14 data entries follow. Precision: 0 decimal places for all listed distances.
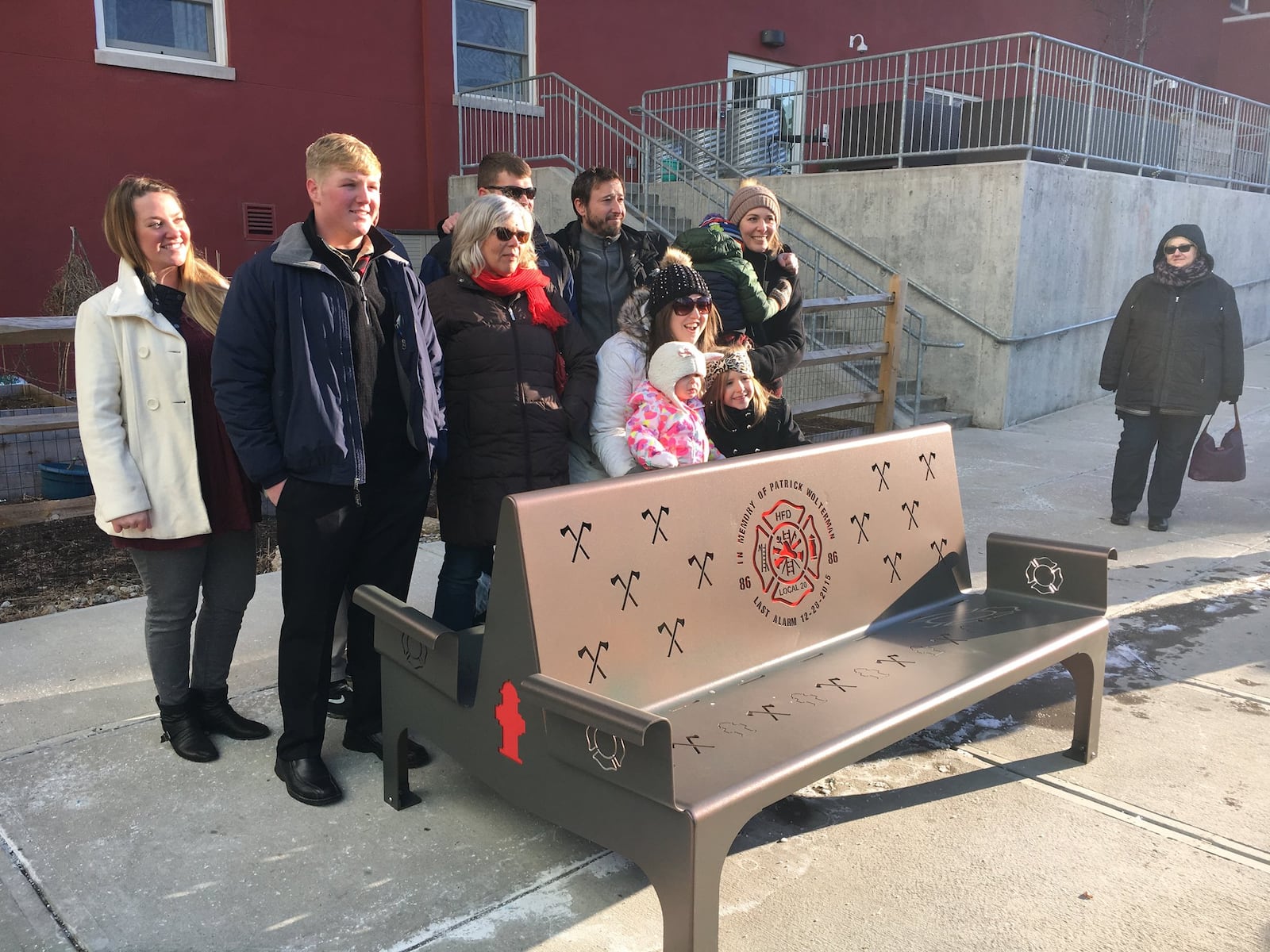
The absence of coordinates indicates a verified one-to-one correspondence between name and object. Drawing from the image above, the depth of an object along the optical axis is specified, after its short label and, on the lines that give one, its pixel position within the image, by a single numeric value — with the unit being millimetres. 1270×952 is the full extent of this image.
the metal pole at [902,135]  10352
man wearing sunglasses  3855
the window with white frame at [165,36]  8617
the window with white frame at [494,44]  11062
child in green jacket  4215
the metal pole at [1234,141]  13758
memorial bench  2182
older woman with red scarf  3238
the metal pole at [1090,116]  10016
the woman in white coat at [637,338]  3479
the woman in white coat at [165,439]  2910
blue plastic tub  6023
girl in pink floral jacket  3344
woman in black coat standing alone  6066
